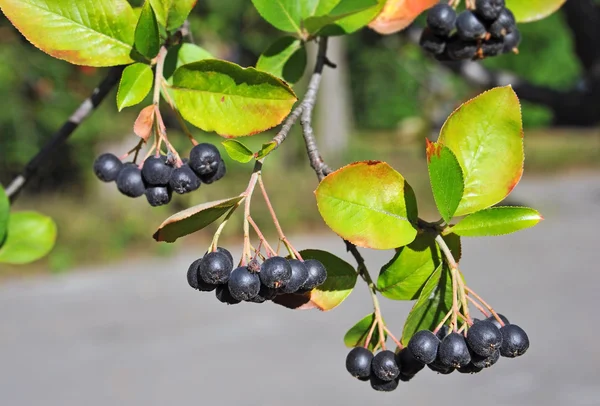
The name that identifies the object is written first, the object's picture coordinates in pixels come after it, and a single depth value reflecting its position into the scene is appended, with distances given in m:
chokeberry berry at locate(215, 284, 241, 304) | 0.74
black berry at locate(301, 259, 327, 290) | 0.73
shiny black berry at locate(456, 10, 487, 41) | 0.83
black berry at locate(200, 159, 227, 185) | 0.76
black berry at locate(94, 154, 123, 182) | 0.82
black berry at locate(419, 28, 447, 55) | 0.85
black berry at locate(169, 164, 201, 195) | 0.76
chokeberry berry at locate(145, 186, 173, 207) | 0.77
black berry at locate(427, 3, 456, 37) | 0.83
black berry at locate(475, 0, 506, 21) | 0.82
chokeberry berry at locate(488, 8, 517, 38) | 0.83
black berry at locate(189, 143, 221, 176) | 0.75
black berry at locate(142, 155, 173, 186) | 0.77
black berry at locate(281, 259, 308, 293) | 0.72
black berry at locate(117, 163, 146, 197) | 0.78
